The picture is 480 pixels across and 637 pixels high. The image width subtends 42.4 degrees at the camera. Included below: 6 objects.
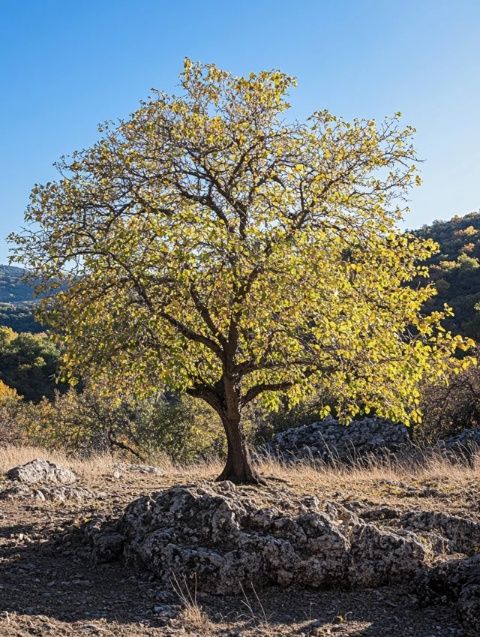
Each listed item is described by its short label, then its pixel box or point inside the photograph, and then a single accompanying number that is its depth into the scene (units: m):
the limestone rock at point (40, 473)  11.69
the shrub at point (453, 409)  21.17
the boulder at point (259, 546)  6.61
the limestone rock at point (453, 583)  5.47
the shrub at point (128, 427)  30.53
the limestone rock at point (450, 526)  7.64
